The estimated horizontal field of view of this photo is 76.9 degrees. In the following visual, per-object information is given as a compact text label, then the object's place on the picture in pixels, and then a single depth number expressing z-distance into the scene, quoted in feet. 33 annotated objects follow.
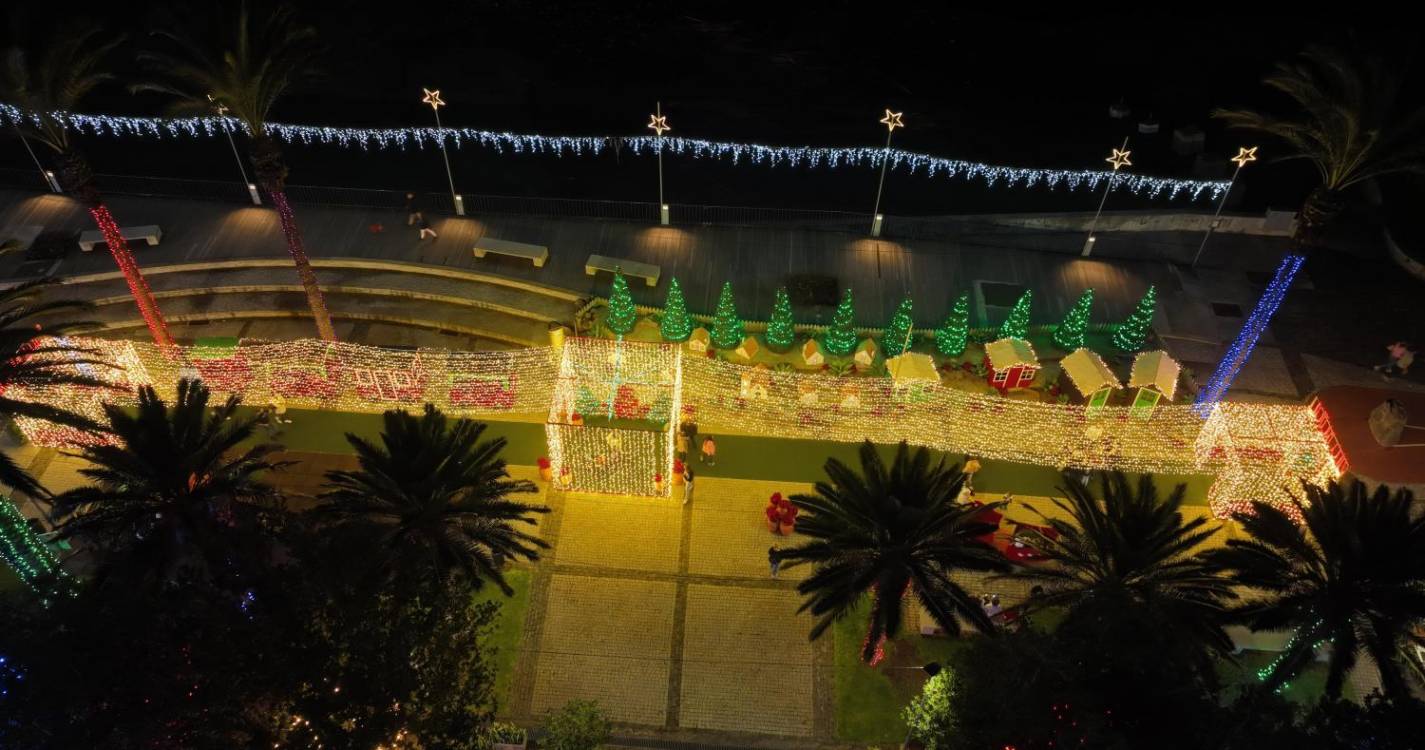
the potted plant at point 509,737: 68.80
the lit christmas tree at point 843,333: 104.80
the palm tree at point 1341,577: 59.47
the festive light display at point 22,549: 76.48
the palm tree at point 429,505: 65.21
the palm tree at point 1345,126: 77.20
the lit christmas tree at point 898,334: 104.94
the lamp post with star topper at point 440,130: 113.91
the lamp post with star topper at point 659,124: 114.42
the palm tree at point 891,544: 63.52
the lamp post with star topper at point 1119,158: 113.17
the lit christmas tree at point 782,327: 105.29
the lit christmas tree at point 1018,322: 104.99
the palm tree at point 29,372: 66.05
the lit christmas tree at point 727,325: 104.63
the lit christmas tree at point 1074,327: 105.40
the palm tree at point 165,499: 64.80
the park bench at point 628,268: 115.55
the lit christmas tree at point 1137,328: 105.40
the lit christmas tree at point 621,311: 105.60
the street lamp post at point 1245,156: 109.09
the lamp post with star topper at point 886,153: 114.21
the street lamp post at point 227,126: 87.35
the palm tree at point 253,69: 81.66
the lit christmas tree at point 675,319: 104.42
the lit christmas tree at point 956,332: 103.76
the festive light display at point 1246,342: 89.66
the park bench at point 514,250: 117.29
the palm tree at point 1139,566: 63.10
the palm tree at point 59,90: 78.95
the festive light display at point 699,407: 86.48
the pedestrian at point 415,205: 126.11
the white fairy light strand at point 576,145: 142.51
